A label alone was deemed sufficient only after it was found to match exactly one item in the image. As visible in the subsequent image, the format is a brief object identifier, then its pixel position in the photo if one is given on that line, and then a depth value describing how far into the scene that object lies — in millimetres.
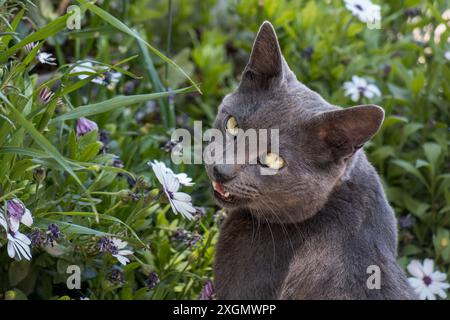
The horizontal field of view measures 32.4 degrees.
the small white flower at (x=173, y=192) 2293
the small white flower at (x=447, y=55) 3336
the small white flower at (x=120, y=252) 2258
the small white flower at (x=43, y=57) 2371
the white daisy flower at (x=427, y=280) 2861
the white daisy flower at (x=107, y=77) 2630
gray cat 2223
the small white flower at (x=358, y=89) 3258
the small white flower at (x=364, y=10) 3279
